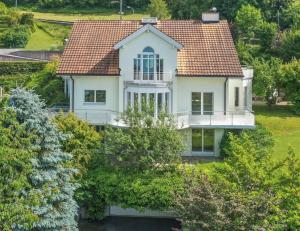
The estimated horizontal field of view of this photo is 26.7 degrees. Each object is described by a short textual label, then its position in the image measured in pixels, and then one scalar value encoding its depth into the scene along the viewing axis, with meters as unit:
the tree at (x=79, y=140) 34.19
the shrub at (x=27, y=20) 92.12
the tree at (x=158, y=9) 89.56
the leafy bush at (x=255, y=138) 39.03
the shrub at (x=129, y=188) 33.22
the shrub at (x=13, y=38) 84.62
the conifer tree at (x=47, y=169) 28.92
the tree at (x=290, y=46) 69.75
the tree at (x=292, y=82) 53.66
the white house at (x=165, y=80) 40.66
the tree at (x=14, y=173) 23.34
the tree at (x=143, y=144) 33.91
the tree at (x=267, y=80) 53.22
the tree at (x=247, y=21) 78.69
